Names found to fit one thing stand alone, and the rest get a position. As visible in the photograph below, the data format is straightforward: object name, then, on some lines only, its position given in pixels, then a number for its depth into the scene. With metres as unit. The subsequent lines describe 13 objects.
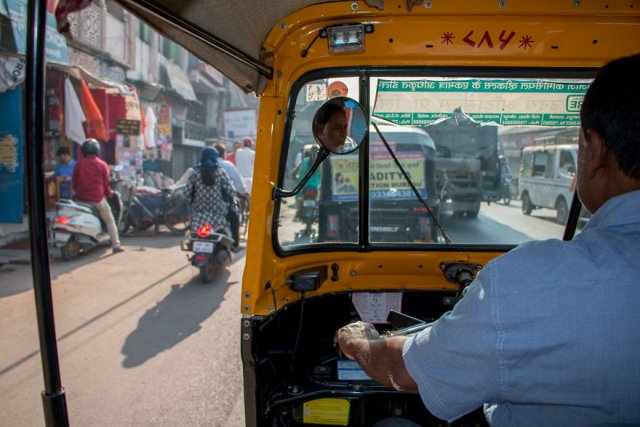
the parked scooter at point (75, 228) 6.88
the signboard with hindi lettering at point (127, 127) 10.67
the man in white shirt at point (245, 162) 9.72
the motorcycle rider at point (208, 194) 6.31
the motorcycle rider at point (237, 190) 7.08
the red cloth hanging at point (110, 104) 10.67
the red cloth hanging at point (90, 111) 9.30
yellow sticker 1.86
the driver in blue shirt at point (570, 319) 0.92
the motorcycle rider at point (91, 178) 7.46
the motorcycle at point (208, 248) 5.91
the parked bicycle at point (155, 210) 9.33
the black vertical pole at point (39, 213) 0.84
